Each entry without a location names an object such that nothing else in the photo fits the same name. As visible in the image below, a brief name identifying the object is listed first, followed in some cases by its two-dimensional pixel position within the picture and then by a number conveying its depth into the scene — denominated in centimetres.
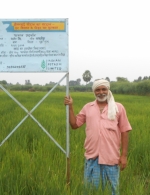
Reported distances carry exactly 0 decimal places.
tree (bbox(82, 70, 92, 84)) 7325
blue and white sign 304
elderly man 269
